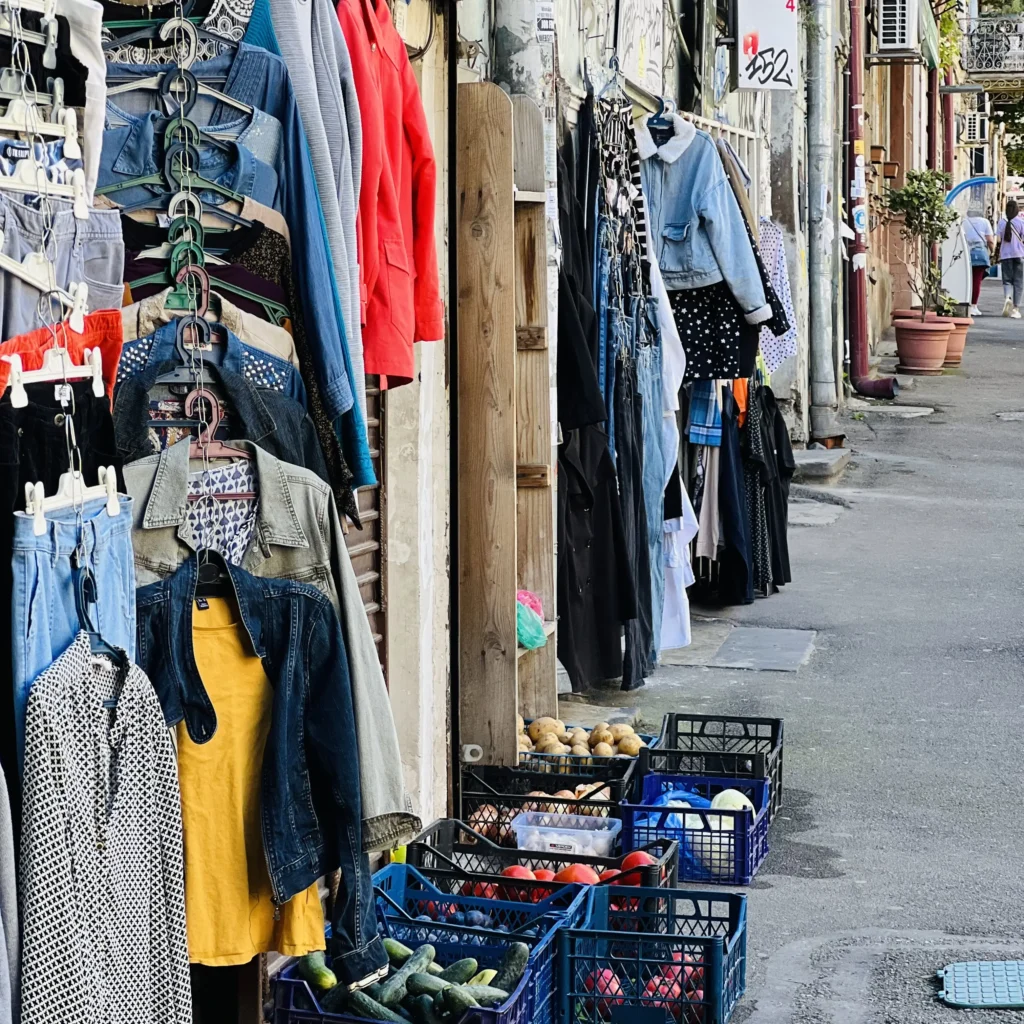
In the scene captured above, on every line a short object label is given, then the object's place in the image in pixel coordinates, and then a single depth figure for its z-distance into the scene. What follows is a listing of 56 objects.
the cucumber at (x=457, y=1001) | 6.97
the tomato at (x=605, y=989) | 7.72
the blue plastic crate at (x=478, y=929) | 7.63
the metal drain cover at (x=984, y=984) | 8.23
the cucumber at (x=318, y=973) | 7.30
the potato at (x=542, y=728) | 11.54
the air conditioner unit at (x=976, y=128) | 82.77
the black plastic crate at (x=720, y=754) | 10.90
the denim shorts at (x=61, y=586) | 4.99
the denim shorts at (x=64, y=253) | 5.10
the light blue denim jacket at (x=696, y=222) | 14.36
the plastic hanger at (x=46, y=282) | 5.06
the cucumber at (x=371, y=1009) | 7.07
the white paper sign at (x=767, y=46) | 20.39
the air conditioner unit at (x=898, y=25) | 41.06
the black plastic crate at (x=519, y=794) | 10.24
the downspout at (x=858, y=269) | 36.03
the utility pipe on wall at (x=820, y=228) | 28.61
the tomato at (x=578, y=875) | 8.72
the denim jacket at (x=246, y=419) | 6.17
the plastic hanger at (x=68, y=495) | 5.02
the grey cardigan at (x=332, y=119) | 6.93
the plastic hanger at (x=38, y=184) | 5.08
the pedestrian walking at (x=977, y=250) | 62.28
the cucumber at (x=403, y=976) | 7.16
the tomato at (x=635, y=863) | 8.77
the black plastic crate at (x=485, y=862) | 8.57
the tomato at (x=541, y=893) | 8.48
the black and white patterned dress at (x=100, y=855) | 4.89
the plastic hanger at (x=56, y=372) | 5.02
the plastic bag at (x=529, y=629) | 11.23
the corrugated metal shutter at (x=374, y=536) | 9.12
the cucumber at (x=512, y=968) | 7.24
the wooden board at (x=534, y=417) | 11.05
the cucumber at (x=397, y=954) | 7.62
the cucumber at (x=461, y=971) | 7.36
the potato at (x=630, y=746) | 11.54
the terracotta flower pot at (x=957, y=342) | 42.50
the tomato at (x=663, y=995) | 7.74
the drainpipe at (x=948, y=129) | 69.06
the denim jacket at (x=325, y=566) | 6.18
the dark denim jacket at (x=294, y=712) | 6.02
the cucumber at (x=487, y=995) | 7.05
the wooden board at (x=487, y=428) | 10.30
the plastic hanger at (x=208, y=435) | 6.30
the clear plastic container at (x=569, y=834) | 9.73
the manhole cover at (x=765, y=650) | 15.48
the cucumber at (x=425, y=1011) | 7.05
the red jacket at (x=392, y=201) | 7.74
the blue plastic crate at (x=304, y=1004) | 7.11
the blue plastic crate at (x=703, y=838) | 9.94
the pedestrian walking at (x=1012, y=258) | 58.84
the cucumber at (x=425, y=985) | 7.14
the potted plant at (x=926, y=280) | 41.59
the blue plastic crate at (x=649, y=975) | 7.66
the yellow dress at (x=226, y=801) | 6.11
